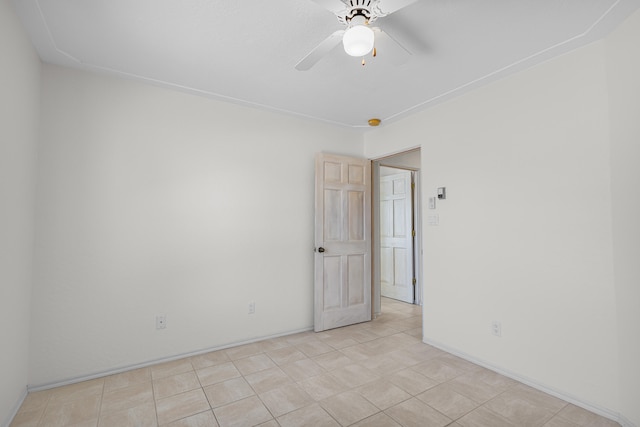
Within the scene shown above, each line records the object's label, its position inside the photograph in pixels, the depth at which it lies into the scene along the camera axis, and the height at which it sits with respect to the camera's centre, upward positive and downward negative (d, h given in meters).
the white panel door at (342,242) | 3.59 -0.23
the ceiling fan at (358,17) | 1.55 +1.09
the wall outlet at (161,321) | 2.77 -0.88
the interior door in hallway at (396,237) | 4.93 -0.23
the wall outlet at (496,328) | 2.59 -0.88
